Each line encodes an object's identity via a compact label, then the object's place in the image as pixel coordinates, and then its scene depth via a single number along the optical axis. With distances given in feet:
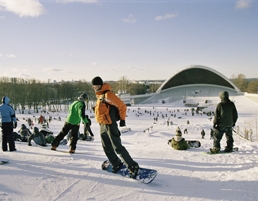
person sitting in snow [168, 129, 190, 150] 19.19
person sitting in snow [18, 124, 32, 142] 26.16
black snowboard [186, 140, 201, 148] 21.50
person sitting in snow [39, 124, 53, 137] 27.65
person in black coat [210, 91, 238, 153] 16.46
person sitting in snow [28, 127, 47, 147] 21.01
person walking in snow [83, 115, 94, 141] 30.68
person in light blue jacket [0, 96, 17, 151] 17.24
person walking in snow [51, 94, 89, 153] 16.01
